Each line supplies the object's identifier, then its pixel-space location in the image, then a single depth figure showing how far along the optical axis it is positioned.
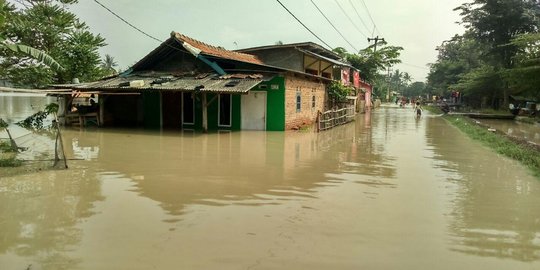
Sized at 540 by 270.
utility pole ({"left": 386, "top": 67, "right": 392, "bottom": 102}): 83.19
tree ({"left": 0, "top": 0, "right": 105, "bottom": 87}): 22.67
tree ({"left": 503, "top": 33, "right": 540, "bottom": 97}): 19.16
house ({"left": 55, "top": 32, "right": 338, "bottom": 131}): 17.34
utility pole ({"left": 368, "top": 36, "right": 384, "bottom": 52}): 43.99
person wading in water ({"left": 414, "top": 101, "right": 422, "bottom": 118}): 32.94
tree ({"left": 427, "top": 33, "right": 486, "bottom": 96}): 53.75
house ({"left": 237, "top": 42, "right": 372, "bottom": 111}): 23.95
